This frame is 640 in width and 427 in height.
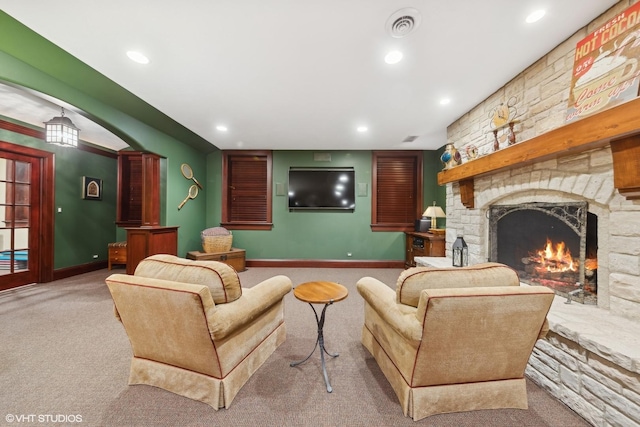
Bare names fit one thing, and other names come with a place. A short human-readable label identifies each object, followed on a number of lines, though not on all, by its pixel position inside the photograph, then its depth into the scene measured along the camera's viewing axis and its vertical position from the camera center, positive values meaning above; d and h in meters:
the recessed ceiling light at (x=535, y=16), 1.56 +1.37
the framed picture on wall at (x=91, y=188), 4.31 +0.46
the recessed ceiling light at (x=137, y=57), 1.96 +1.35
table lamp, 4.17 -0.01
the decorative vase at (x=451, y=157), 3.06 +0.76
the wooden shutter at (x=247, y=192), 5.06 +0.46
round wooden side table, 1.55 -0.58
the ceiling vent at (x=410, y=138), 4.04 +1.35
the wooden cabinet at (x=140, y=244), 3.45 -0.48
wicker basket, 4.34 -0.52
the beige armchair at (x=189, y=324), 1.28 -0.66
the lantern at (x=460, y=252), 2.93 -0.49
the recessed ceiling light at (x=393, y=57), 1.94 +1.35
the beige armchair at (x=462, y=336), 1.19 -0.66
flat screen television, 4.95 +0.53
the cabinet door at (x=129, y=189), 4.79 +0.48
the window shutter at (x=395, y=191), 5.02 +0.49
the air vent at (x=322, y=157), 4.98 +1.20
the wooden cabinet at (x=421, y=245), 3.91 -0.58
